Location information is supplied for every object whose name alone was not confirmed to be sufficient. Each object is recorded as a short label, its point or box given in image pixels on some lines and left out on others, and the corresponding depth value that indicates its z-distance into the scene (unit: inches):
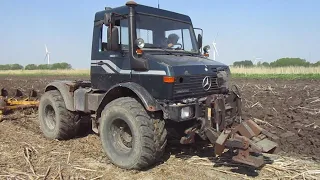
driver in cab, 258.6
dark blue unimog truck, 212.5
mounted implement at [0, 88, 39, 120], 385.7
